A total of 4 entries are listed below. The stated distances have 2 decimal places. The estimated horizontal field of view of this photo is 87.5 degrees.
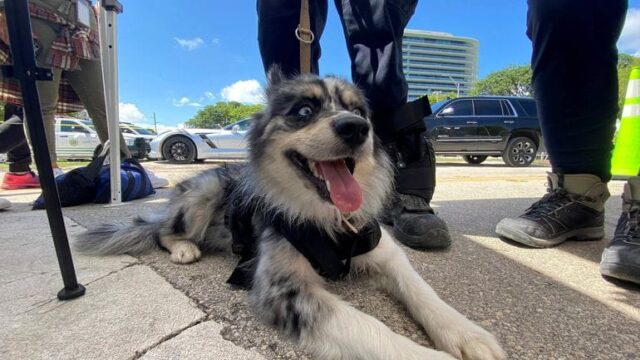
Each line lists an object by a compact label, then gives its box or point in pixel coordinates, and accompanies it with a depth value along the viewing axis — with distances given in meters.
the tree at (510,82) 52.78
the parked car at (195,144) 12.90
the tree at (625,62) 38.59
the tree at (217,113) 79.75
